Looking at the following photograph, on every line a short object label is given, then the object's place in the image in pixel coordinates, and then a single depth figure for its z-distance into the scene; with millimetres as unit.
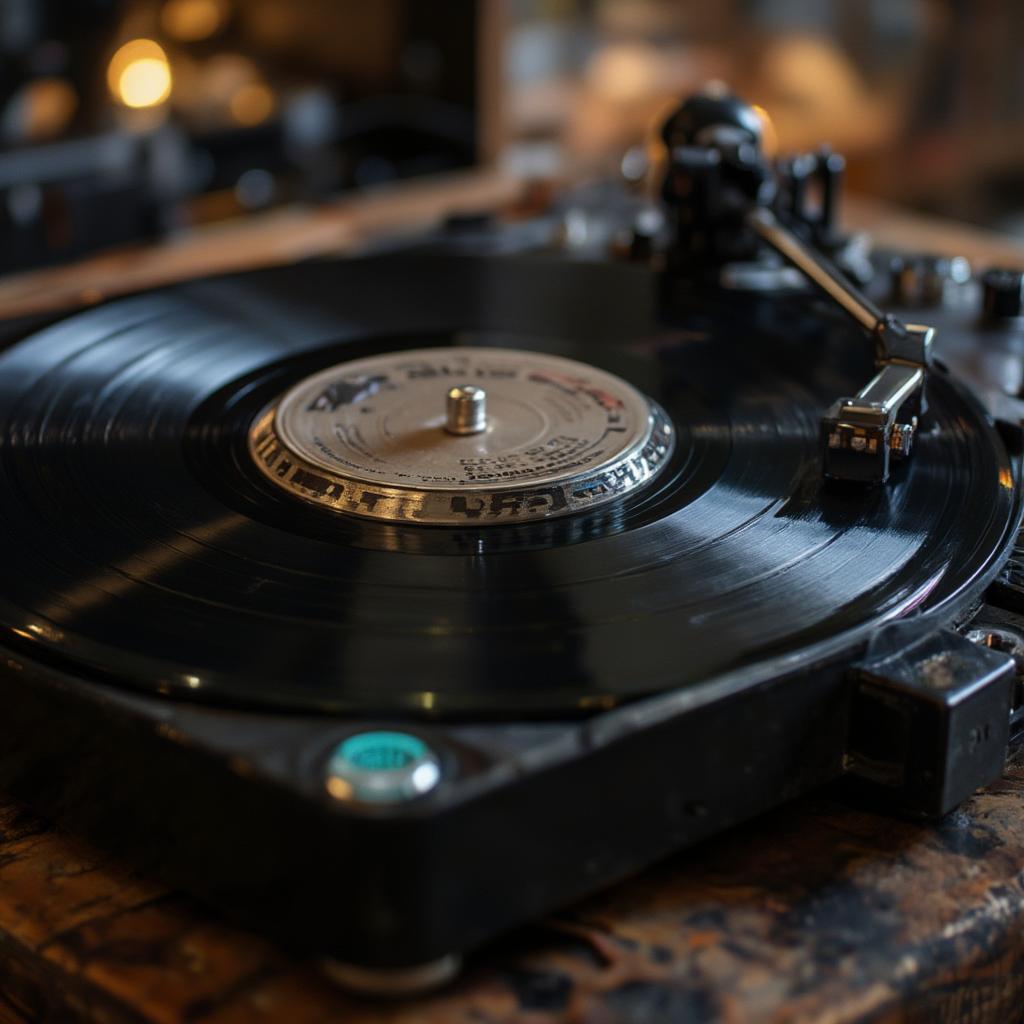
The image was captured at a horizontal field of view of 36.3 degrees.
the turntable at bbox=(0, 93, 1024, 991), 681
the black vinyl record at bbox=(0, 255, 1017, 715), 757
